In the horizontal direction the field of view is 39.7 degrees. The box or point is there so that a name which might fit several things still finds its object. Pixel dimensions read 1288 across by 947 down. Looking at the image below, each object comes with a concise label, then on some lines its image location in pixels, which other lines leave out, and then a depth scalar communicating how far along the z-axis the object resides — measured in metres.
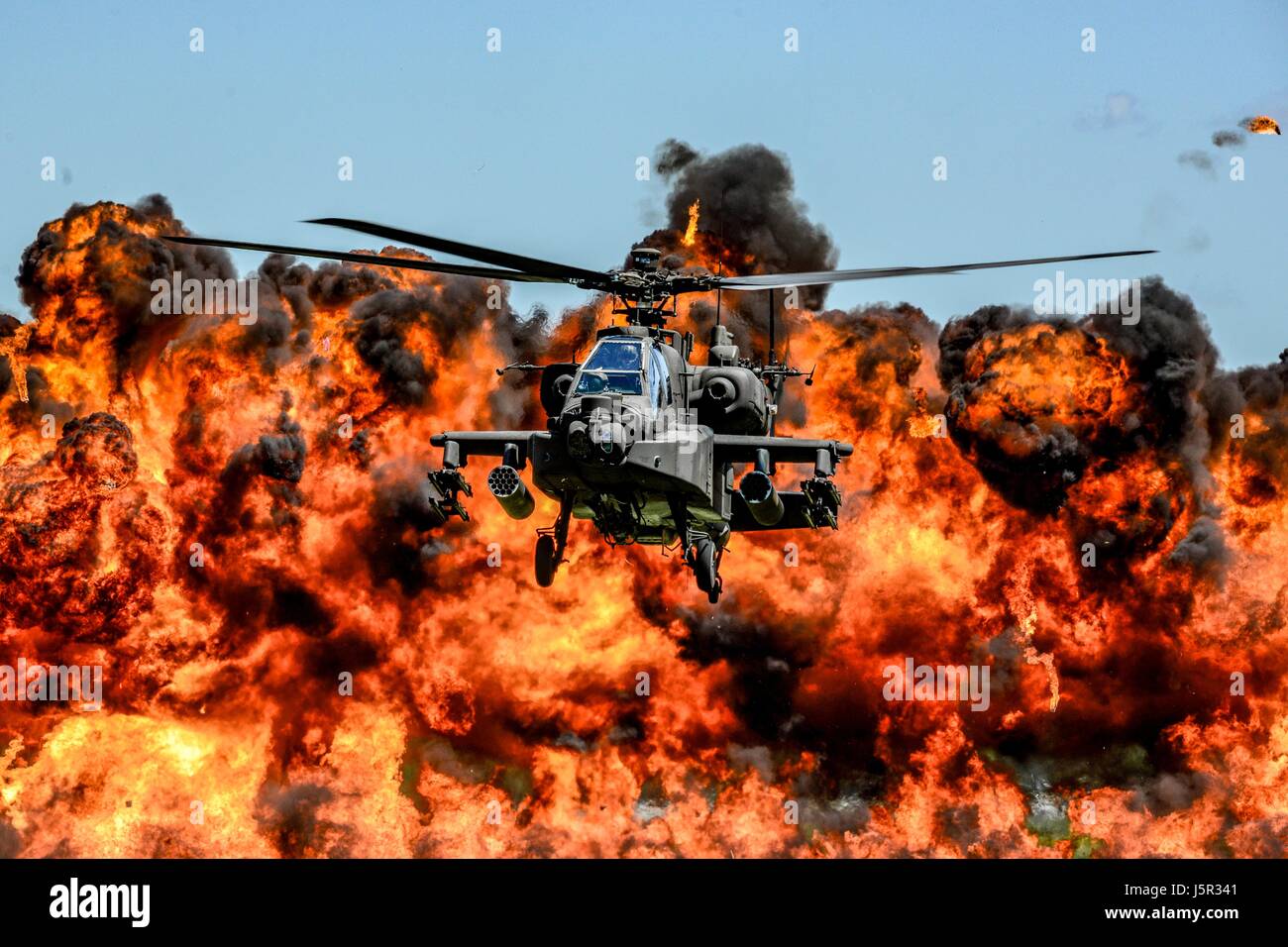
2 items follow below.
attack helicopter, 38.03
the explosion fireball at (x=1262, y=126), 55.84
